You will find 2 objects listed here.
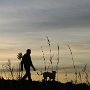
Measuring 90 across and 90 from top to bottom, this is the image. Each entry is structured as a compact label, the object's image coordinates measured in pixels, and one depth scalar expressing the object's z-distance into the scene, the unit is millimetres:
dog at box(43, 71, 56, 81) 16374
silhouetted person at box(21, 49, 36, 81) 15751
